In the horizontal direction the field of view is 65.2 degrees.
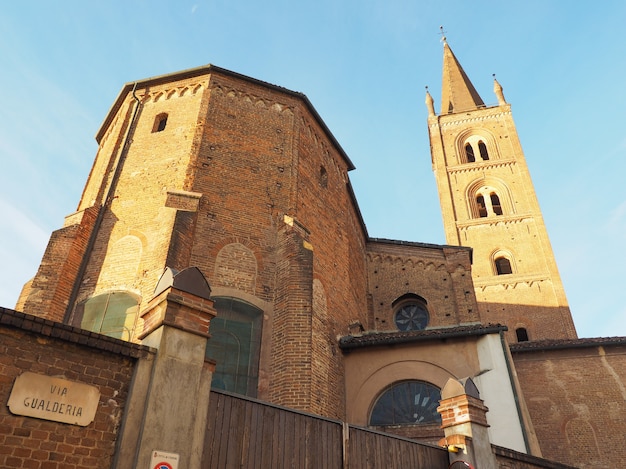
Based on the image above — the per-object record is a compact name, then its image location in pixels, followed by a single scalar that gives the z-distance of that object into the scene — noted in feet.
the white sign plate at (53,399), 14.24
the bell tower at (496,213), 85.35
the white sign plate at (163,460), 15.42
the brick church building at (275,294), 33.12
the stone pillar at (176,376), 15.89
